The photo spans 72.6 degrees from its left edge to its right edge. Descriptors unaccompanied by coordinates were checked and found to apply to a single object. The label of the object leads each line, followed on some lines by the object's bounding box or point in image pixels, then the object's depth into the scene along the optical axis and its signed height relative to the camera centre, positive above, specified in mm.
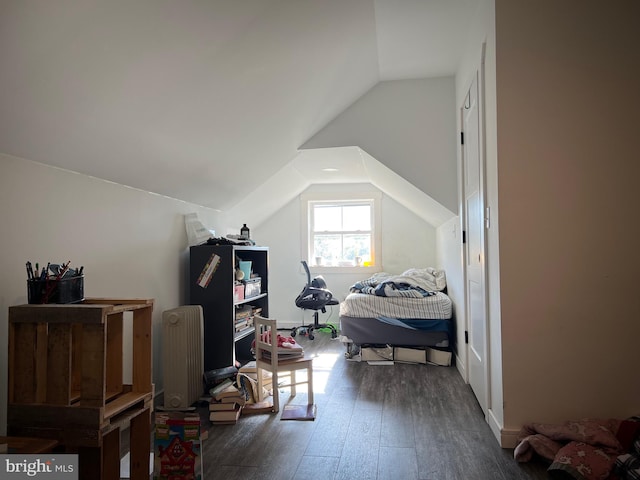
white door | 2709 +65
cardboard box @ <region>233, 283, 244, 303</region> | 3574 -307
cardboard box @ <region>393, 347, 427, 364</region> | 4141 -969
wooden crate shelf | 1493 -419
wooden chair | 2912 -721
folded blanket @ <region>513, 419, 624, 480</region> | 1888 -910
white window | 6273 +371
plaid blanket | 1806 -887
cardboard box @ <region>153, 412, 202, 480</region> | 1754 -772
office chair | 5344 -539
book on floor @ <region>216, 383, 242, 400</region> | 2793 -885
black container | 1640 -122
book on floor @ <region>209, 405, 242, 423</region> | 2721 -1000
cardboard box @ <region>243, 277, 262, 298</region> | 3879 -290
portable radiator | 2945 -705
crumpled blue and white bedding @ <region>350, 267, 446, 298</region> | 4395 -328
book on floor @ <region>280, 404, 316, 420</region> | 2773 -1030
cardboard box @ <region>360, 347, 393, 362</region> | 4230 -972
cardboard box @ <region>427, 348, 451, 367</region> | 4051 -972
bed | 4168 -607
